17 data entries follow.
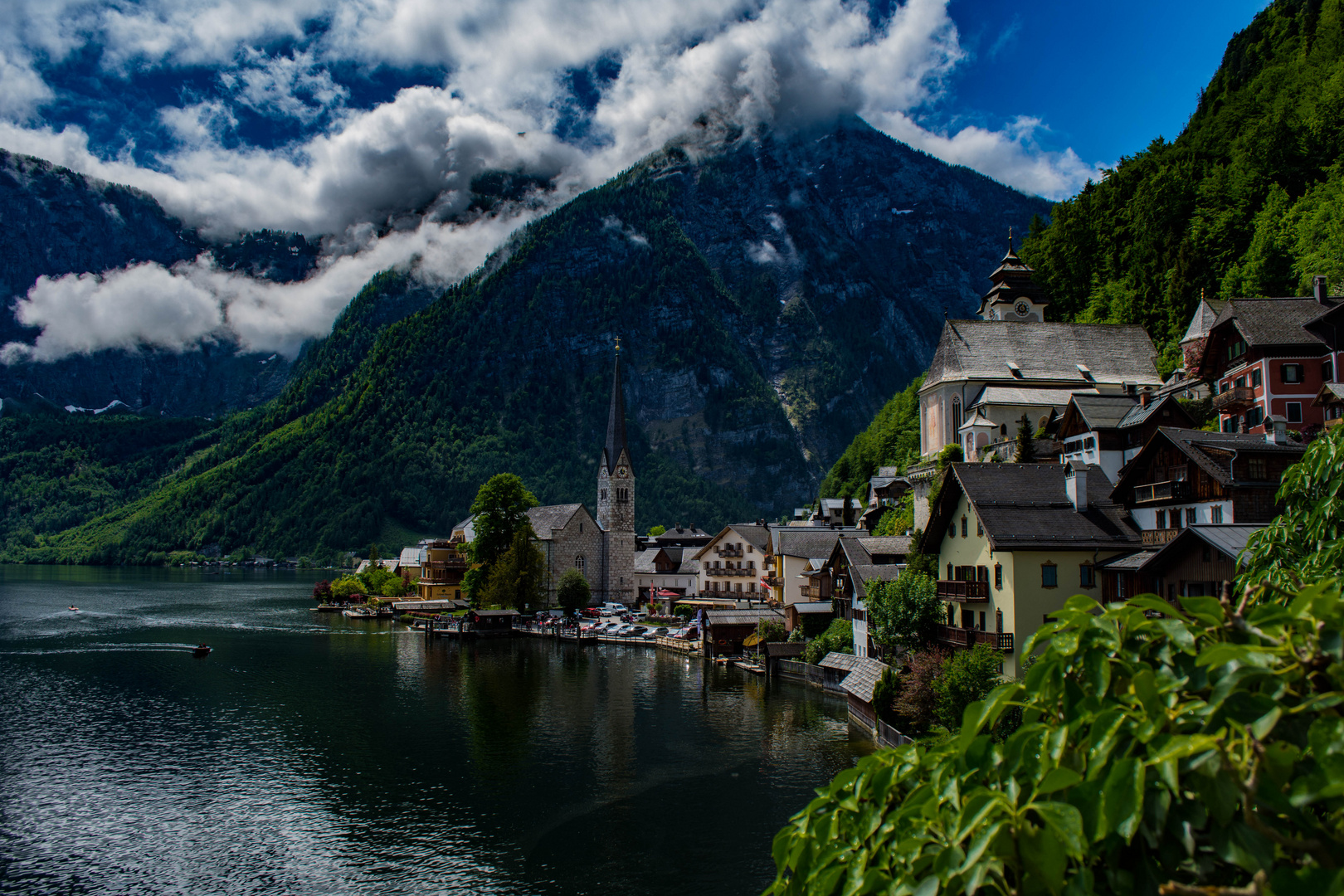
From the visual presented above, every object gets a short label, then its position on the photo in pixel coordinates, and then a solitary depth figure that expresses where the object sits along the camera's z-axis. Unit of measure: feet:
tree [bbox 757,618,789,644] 239.09
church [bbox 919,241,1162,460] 245.86
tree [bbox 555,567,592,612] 364.38
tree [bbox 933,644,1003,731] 118.01
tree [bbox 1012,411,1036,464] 195.31
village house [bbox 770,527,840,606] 251.19
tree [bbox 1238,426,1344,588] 37.45
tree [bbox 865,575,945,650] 152.56
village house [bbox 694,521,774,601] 350.43
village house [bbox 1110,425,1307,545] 114.73
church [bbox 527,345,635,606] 393.70
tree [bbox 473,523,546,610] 342.64
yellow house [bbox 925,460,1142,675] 126.21
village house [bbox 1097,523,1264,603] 101.79
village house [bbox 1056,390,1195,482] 159.02
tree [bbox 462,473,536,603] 348.59
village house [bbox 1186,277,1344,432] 162.61
